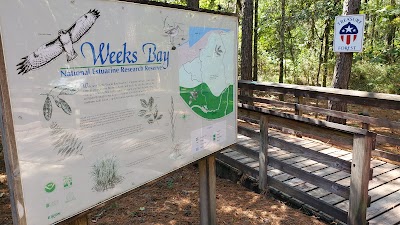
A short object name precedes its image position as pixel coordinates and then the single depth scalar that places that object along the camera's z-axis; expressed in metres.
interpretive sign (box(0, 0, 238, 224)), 1.37
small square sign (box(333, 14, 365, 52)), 4.97
